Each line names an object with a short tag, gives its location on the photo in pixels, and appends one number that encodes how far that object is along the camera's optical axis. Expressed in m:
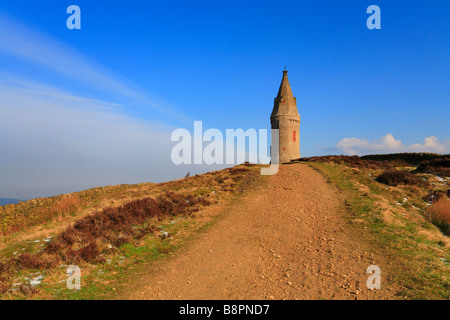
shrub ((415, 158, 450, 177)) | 22.67
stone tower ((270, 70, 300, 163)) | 37.34
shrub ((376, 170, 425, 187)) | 19.11
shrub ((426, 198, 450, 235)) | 11.73
